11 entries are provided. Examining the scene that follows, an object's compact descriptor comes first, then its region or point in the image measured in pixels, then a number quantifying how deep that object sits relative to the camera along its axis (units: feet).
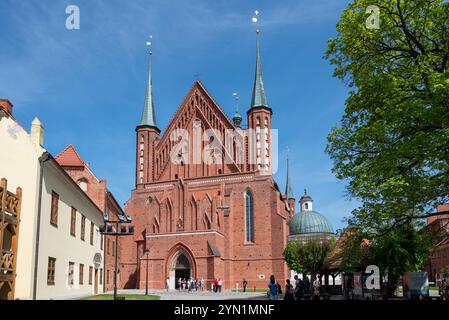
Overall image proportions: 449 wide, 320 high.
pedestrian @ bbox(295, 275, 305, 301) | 80.71
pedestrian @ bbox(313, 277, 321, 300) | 99.74
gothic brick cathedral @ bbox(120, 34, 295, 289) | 161.07
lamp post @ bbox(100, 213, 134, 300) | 61.95
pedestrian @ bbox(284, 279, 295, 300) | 60.71
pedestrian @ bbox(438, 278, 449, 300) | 74.50
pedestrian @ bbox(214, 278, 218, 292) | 135.64
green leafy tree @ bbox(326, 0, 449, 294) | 46.96
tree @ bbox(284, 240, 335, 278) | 115.24
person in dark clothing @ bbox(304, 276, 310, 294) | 95.84
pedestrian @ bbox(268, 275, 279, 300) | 68.33
